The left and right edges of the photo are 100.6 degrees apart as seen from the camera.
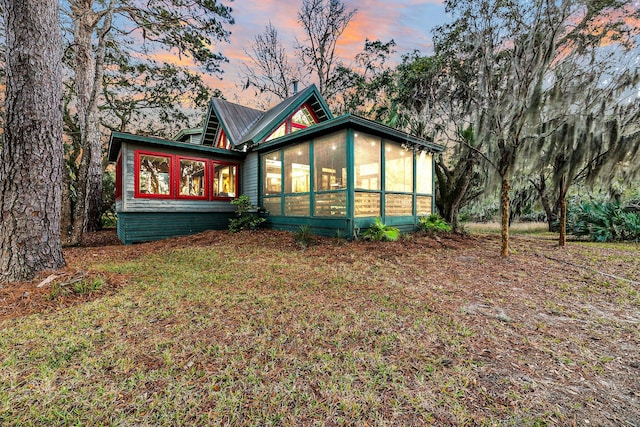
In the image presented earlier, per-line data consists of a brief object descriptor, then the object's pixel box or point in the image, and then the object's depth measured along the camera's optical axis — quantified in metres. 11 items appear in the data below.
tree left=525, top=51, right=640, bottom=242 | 5.50
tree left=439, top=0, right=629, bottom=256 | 5.03
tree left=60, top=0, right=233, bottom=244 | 7.26
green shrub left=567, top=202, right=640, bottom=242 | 8.35
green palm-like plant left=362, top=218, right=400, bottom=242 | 6.92
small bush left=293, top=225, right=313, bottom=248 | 6.77
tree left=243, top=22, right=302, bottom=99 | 18.50
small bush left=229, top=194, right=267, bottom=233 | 9.03
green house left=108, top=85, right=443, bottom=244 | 7.40
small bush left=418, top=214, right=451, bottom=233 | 8.41
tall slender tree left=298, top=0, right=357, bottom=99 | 17.15
